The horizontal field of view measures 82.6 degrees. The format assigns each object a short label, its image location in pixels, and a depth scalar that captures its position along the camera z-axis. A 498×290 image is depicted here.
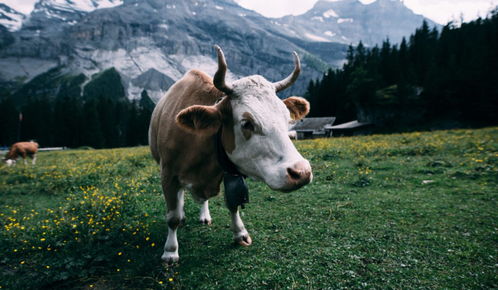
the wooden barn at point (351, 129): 62.16
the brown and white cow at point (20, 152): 21.02
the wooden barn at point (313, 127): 71.04
